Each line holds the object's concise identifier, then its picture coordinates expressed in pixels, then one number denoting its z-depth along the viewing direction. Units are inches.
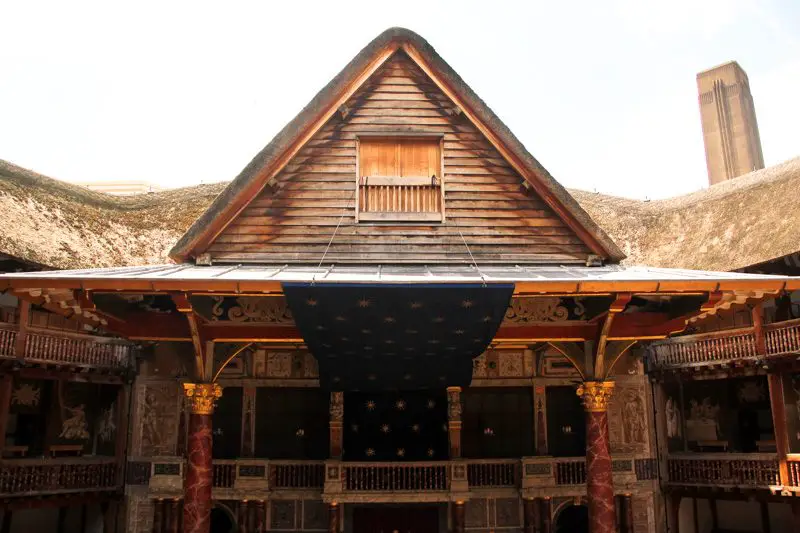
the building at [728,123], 1990.7
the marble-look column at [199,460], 485.1
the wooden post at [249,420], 778.8
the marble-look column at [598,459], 500.7
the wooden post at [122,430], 822.5
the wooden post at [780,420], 806.5
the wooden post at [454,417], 764.0
